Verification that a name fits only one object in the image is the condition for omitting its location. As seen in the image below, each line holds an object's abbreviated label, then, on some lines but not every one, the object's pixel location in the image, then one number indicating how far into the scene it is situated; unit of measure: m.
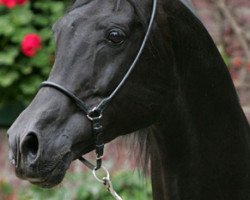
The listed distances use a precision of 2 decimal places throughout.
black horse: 4.17
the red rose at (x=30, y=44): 8.10
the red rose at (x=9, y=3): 8.13
